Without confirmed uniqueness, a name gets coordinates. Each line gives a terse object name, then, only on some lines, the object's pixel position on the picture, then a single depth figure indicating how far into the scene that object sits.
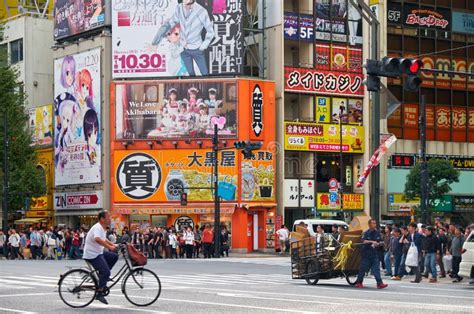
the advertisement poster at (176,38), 63.28
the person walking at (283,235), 54.34
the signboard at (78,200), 65.75
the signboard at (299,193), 63.47
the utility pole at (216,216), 52.62
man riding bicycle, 18.17
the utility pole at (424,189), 34.16
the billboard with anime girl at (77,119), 66.19
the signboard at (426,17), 70.81
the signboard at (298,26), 64.44
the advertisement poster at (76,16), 67.06
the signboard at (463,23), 72.88
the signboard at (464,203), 71.81
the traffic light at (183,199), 56.16
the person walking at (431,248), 30.38
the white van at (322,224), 47.99
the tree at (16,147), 61.22
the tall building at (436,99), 69.75
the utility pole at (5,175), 56.59
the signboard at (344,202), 64.69
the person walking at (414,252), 29.91
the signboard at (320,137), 63.88
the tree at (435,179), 63.97
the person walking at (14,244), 52.91
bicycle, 18.30
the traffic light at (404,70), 25.16
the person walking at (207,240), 53.72
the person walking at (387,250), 33.50
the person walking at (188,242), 53.44
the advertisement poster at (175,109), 62.62
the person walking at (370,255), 25.70
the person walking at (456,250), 30.47
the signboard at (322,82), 64.44
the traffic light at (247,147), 50.28
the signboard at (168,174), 62.03
